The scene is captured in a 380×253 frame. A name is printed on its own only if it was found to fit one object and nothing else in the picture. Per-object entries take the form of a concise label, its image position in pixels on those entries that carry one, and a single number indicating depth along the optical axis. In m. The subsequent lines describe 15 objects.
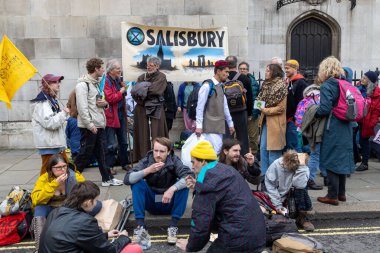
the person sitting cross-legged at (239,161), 5.04
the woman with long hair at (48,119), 5.65
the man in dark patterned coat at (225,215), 3.17
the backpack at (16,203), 4.94
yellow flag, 5.55
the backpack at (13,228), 4.84
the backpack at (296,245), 4.16
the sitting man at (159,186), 4.86
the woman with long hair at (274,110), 6.11
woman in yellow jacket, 4.66
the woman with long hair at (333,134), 5.48
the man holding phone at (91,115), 6.27
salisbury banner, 7.59
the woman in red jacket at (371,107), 7.65
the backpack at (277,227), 4.59
